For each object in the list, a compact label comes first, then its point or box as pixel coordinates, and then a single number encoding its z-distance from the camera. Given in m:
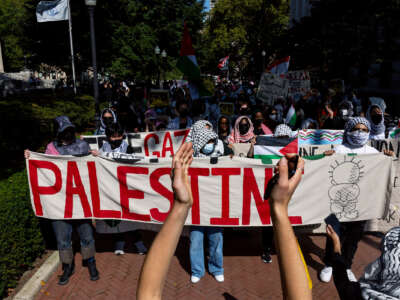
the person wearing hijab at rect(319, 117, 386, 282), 4.37
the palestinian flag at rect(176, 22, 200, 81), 8.23
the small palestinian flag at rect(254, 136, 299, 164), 4.98
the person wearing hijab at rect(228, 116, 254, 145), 6.11
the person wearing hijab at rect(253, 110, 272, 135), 6.96
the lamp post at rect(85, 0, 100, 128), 11.24
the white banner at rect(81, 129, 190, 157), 6.21
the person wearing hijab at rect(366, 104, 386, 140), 6.15
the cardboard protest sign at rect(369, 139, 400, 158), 5.00
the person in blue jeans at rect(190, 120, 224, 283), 4.39
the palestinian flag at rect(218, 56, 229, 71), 25.00
